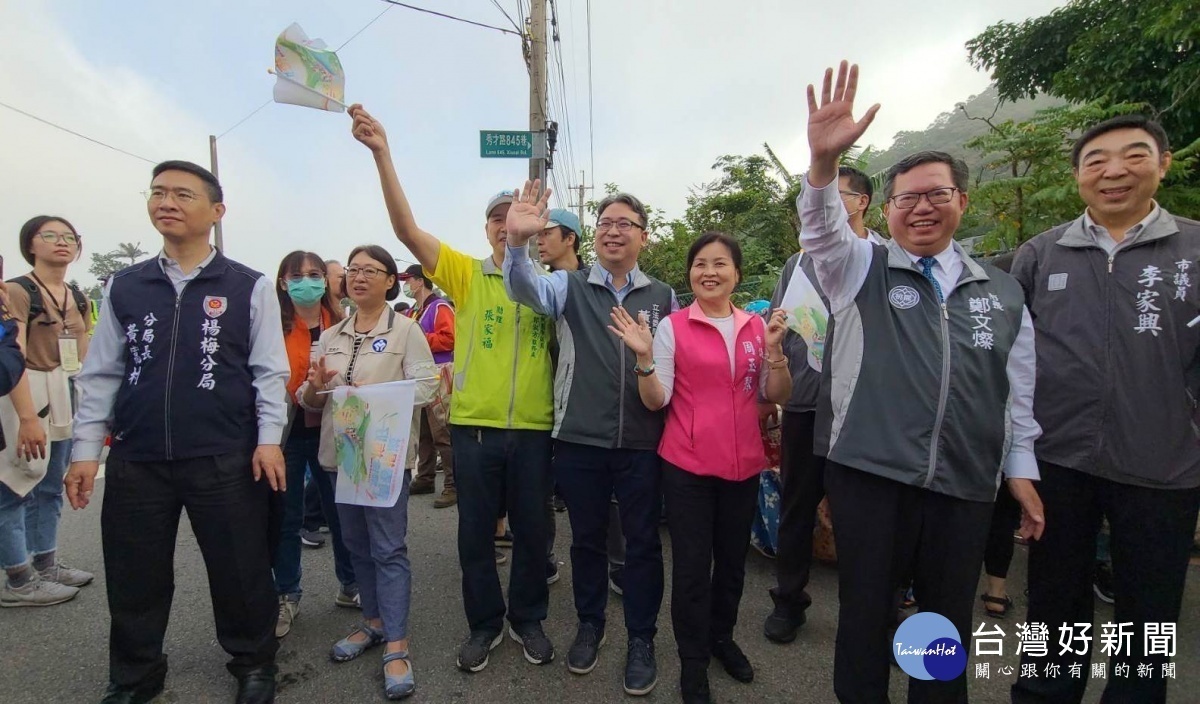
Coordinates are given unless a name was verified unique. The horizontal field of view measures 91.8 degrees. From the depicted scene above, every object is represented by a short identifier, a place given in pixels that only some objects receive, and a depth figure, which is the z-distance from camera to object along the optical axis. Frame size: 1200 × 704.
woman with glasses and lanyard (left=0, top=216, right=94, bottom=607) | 3.22
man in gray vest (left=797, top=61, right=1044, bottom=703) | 1.91
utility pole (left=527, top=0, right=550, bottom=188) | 8.09
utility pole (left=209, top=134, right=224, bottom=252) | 16.78
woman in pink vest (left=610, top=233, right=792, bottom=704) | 2.46
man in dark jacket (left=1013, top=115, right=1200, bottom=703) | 2.08
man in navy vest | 2.33
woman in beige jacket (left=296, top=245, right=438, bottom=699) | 2.71
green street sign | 6.98
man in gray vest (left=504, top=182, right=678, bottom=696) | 2.66
